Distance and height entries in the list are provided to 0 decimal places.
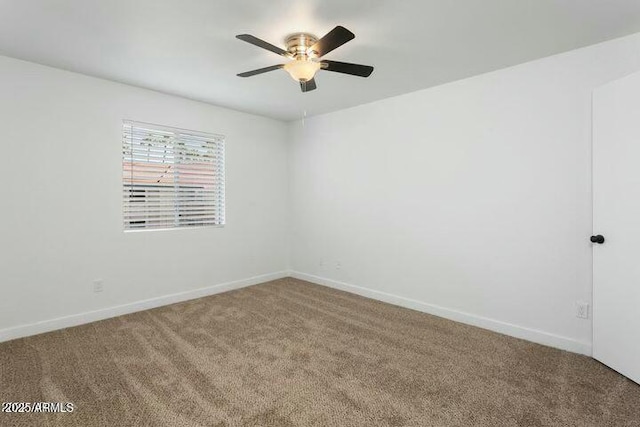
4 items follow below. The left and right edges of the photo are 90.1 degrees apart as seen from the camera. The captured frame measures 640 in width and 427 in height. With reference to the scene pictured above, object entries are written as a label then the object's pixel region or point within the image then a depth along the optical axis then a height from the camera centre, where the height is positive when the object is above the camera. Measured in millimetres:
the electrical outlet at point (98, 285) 3270 -742
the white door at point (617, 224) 2186 -97
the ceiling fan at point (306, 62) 2234 +1083
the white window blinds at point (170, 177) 3570 +437
